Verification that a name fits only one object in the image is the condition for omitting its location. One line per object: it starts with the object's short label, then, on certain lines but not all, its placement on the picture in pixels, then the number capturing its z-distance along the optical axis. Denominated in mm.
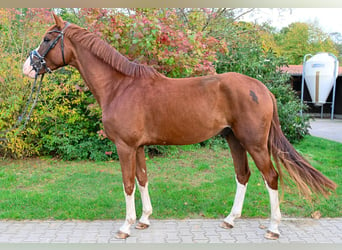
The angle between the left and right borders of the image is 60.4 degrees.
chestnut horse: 3232
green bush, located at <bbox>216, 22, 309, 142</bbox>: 8555
